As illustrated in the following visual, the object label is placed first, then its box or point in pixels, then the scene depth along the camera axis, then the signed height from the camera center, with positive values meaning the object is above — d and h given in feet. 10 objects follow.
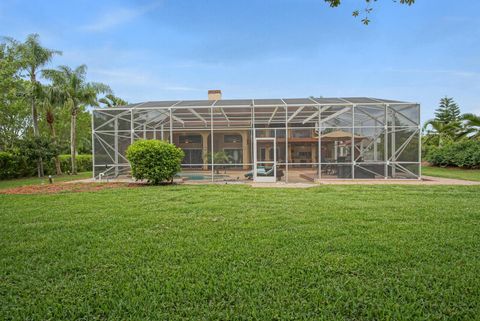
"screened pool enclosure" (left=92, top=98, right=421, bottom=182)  42.70 +2.43
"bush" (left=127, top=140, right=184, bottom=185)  36.73 -0.38
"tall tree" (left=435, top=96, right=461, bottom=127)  152.23 +24.94
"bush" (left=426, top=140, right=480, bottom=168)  66.03 -0.57
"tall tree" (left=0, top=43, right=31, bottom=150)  53.11 +16.13
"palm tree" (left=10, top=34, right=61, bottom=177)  59.82 +23.28
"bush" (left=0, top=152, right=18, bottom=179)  53.16 -1.15
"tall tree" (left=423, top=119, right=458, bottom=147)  90.38 +7.36
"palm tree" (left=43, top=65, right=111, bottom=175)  65.00 +17.84
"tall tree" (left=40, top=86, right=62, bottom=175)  61.98 +14.06
